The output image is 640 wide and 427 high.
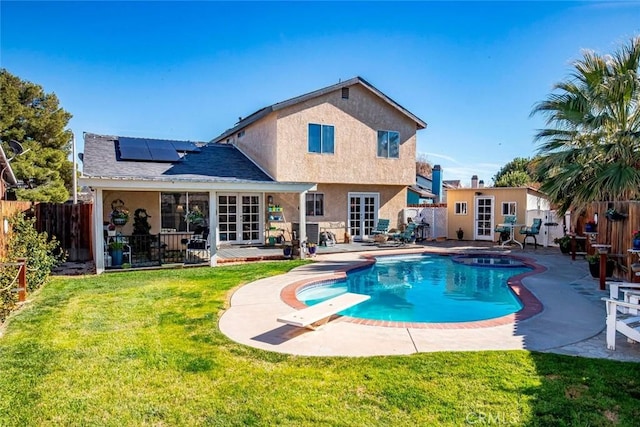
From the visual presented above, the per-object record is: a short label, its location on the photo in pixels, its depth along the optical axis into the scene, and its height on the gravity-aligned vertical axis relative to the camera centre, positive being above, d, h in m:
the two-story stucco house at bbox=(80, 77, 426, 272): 14.02 +1.73
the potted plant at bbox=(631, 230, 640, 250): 8.30 -0.59
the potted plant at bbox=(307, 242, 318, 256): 15.63 -1.41
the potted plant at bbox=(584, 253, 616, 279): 11.37 -1.53
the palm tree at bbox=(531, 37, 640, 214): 12.02 +2.92
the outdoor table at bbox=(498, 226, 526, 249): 19.69 -0.94
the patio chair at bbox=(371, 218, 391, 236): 20.09 -0.68
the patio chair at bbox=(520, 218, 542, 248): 19.39 -0.81
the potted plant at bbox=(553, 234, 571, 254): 17.20 -1.36
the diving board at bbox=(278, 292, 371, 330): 6.40 -1.74
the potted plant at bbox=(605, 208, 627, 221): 10.12 -0.03
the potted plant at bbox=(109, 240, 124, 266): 12.65 -1.26
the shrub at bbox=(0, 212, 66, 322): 9.43 -0.94
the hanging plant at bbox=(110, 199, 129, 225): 13.05 -0.10
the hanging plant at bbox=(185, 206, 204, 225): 16.58 -0.11
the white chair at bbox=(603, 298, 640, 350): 5.48 -1.56
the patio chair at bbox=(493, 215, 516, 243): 20.17 -0.75
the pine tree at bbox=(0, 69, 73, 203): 26.39 +5.75
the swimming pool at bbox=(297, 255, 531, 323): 9.27 -2.23
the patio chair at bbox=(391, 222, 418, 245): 19.41 -1.07
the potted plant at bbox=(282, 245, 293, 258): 15.20 -1.45
